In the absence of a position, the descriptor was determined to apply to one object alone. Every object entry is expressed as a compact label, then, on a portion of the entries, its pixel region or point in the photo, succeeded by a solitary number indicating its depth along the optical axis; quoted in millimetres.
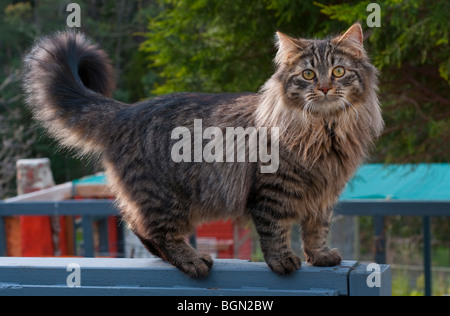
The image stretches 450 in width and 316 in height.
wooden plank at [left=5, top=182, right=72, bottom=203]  5604
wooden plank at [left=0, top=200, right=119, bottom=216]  4918
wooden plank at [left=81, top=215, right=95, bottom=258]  5188
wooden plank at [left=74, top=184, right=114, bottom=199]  6621
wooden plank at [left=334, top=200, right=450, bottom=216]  4414
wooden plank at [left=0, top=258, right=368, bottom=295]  1802
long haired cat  2158
